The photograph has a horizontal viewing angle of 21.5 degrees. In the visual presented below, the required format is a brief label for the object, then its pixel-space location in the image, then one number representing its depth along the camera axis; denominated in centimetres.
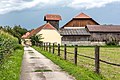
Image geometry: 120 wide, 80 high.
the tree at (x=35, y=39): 8649
